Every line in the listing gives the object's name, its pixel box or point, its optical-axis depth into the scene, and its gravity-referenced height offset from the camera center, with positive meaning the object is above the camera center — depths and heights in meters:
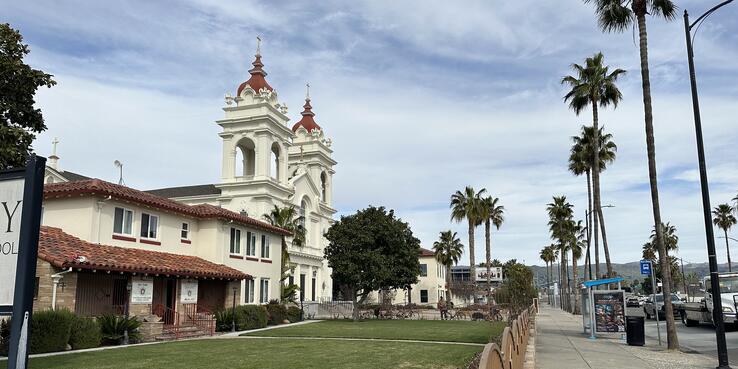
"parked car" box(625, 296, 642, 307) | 63.06 -2.55
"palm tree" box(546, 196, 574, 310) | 64.25 +6.71
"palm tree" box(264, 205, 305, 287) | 43.62 +4.32
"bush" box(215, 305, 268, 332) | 29.69 -2.00
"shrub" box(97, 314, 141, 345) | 21.81 -1.78
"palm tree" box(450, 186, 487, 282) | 58.28 +7.11
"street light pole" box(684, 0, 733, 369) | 14.96 +2.00
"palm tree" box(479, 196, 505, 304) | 58.62 +6.93
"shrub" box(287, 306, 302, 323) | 39.15 -2.29
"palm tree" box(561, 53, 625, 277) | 33.88 +11.19
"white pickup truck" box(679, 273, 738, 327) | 26.66 -1.24
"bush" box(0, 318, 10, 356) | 17.94 -1.71
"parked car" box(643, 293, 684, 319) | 38.33 -2.08
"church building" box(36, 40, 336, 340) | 22.39 +1.48
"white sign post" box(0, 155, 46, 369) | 6.66 +0.44
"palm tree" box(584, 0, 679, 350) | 21.26 +7.12
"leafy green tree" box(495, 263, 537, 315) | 74.11 -0.96
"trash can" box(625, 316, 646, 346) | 21.84 -1.91
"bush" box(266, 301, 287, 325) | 36.07 -2.02
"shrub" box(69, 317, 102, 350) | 20.08 -1.86
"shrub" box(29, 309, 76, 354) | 18.51 -1.61
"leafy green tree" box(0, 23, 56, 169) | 13.77 +4.54
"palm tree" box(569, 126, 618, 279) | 42.88 +9.58
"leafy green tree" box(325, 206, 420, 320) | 41.25 +2.06
